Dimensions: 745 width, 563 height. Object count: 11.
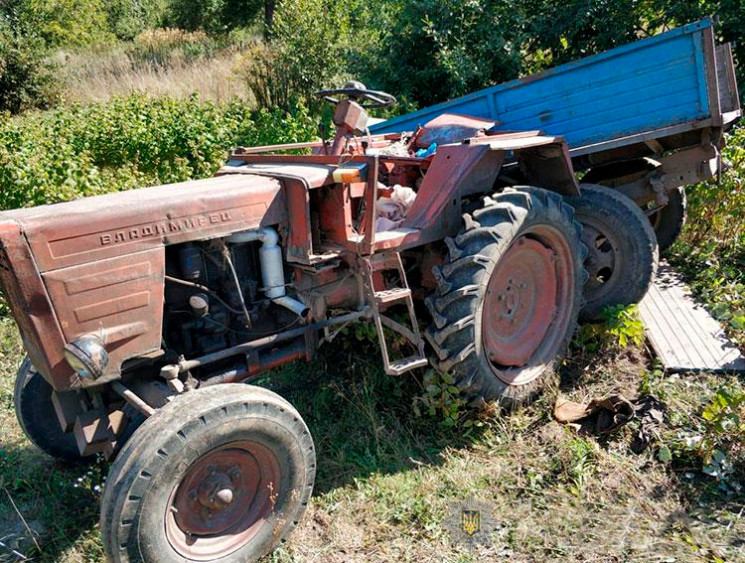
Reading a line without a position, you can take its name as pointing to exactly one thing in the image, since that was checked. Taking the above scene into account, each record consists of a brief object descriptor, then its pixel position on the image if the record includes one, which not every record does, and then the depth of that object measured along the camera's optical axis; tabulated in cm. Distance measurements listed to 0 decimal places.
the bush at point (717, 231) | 506
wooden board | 386
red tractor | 239
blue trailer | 397
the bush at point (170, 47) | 1361
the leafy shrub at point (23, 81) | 1220
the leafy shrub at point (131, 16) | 2288
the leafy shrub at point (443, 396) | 331
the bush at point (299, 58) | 932
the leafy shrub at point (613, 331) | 391
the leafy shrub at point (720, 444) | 299
